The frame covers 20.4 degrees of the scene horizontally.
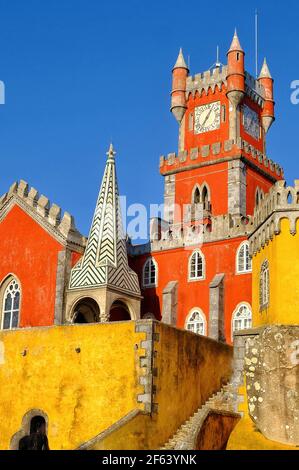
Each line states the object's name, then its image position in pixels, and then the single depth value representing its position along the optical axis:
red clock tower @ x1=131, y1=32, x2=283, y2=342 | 37.00
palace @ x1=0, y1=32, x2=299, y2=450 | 24.02
